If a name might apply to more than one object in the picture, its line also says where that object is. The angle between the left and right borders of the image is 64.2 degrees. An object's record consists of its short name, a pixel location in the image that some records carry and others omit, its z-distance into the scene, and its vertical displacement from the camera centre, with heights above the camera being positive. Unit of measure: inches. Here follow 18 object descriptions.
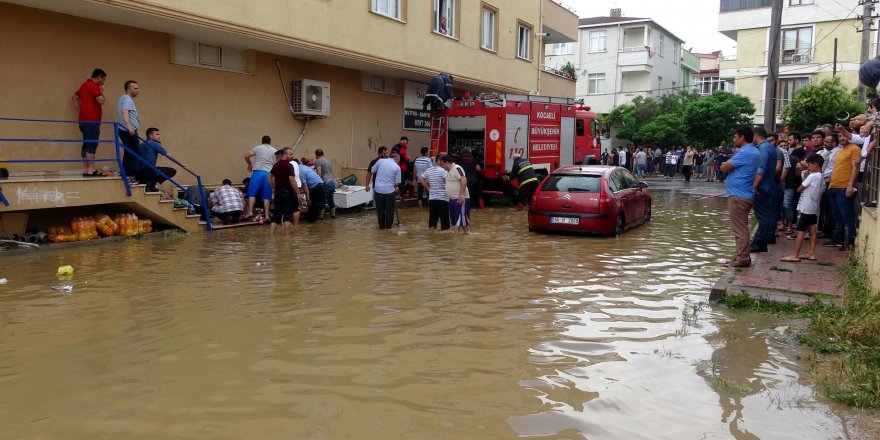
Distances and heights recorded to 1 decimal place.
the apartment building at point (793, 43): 1648.6 +306.9
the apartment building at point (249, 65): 479.5 +80.4
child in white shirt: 374.0 -21.5
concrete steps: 408.2 -28.1
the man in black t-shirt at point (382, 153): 605.7 +5.7
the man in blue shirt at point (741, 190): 365.1 -11.8
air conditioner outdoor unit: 680.4 +59.6
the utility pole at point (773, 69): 628.1 +90.6
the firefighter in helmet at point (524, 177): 711.7 -14.3
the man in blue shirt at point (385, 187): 537.6 -21.1
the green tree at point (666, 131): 1747.0 +88.5
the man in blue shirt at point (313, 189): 599.5 -27.0
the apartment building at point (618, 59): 2098.9 +324.1
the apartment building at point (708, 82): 2556.8 +323.9
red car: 502.0 -27.4
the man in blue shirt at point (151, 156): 495.5 -1.4
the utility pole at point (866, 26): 960.9 +199.4
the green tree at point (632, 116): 1887.3 +132.9
